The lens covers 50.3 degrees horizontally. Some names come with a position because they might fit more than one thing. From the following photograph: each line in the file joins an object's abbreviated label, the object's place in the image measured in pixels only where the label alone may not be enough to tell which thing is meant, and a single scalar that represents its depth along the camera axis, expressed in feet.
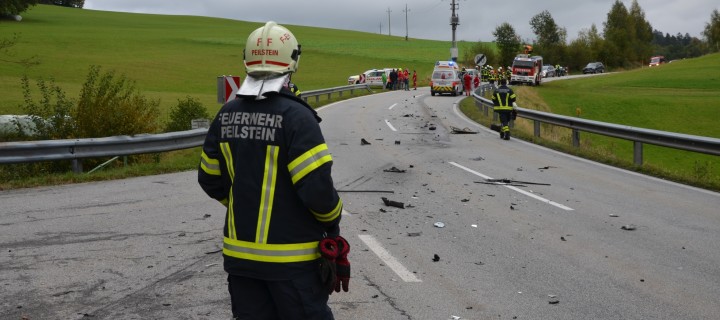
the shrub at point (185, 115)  68.23
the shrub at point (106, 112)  52.60
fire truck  197.06
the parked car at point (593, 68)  311.93
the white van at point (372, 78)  191.70
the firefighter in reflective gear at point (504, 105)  65.05
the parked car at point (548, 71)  270.85
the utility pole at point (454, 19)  215.10
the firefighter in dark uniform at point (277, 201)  10.62
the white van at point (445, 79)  147.23
